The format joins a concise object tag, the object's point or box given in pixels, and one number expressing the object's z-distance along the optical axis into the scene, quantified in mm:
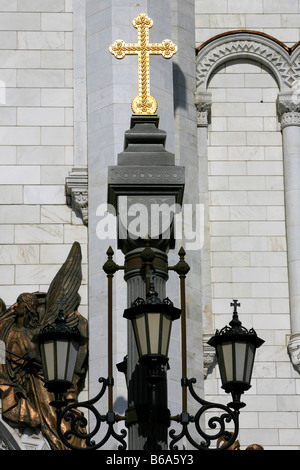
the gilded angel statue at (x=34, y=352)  15797
